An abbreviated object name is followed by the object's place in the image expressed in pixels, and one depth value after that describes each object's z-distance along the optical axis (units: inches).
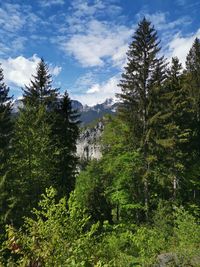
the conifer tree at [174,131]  660.8
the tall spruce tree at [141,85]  663.3
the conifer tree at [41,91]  779.2
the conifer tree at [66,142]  740.1
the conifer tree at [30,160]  639.6
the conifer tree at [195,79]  847.9
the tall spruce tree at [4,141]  594.3
